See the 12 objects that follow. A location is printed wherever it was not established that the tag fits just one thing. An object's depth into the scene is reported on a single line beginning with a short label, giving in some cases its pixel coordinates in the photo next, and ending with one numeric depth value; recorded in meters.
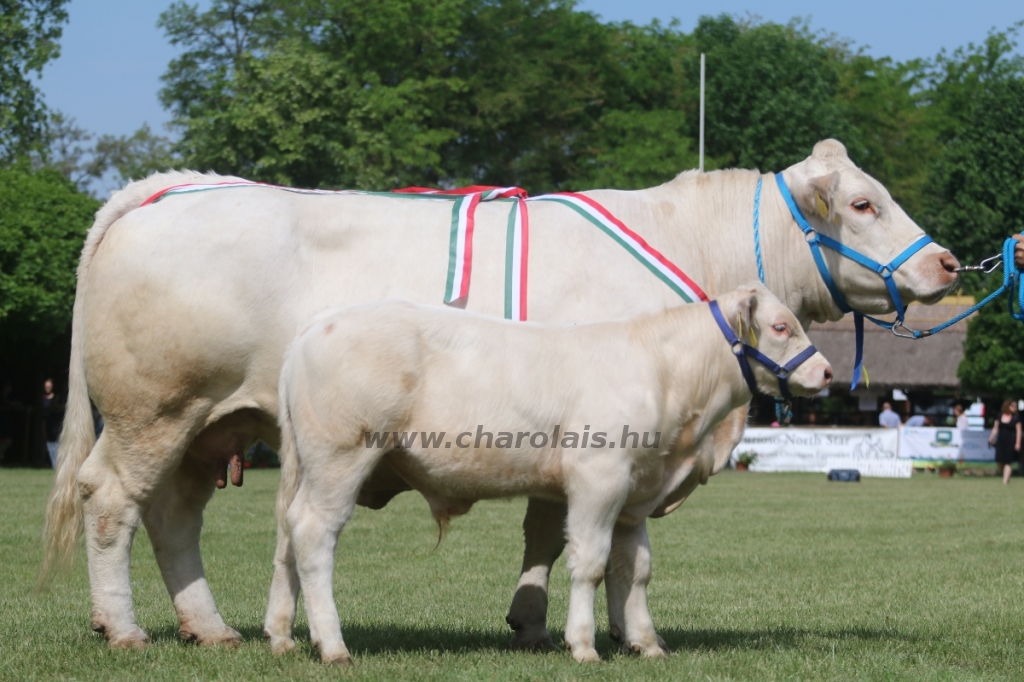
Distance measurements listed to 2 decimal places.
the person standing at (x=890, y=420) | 34.19
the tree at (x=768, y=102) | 49.69
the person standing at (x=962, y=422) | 32.75
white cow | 6.19
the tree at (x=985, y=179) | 45.12
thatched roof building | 40.41
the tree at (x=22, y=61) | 36.56
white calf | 5.75
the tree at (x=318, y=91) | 39.09
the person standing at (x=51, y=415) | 28.08
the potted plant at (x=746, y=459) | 31.73
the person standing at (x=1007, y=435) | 28.66
